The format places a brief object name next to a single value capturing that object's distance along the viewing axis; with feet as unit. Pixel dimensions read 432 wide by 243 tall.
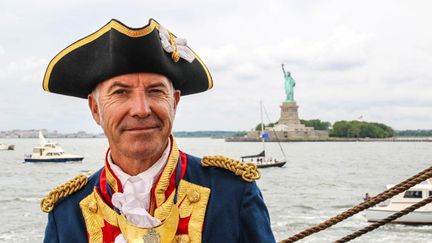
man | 7.26
